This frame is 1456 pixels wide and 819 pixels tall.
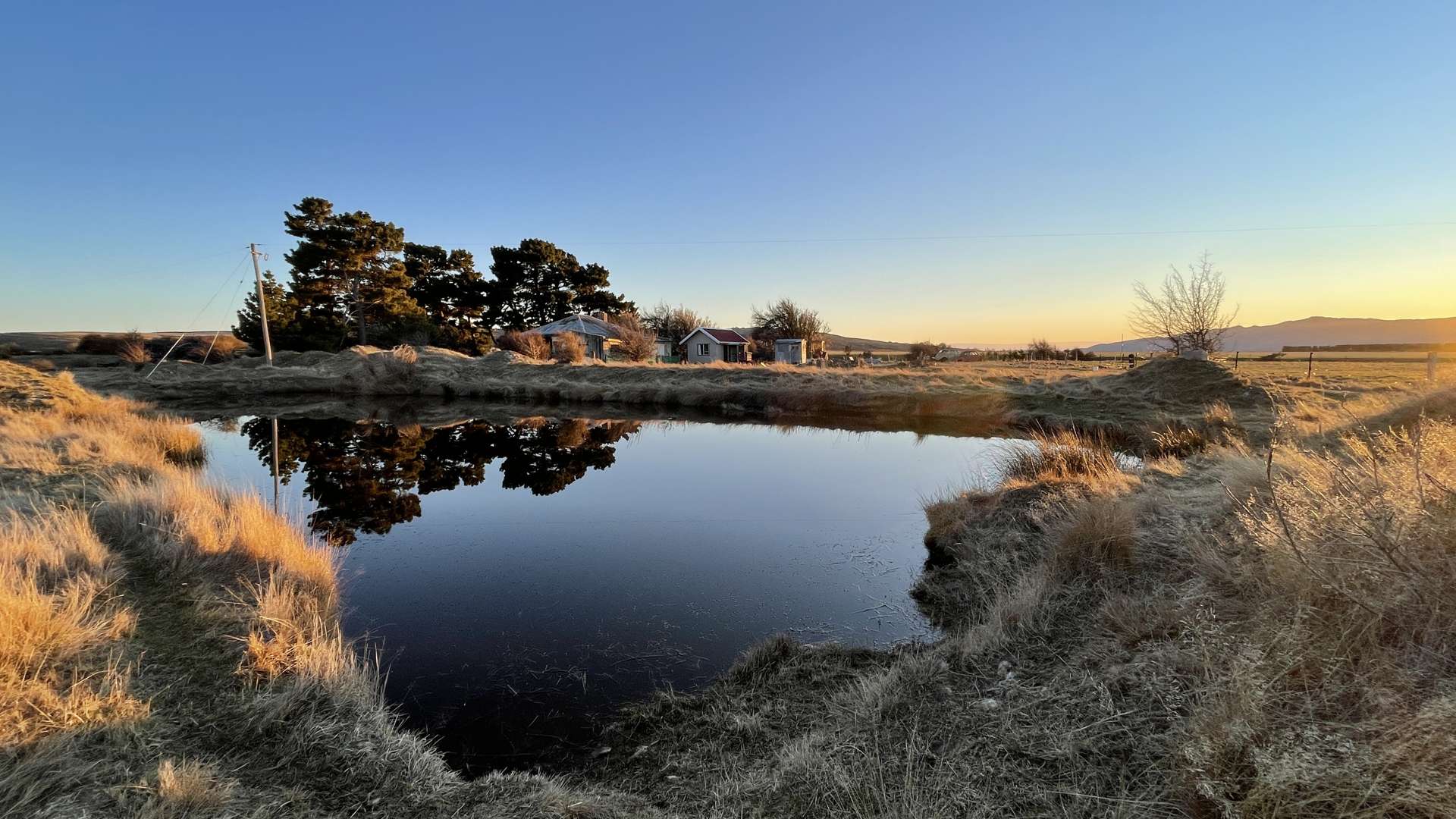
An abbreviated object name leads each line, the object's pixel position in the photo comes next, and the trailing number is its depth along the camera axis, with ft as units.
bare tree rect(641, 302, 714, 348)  201.36
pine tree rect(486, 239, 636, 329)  168.35
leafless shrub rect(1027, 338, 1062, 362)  185.49
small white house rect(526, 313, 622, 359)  152.25
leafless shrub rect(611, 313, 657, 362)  144.36
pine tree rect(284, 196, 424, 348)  130.52
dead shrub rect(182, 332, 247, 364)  127.75
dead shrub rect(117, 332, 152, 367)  119.66
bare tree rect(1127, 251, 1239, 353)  76.38
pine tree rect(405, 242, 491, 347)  155.12
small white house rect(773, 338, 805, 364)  161.37
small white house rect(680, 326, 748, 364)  160.45
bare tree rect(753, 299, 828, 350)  194.18
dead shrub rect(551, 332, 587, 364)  125.59
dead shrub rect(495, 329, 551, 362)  127.54
